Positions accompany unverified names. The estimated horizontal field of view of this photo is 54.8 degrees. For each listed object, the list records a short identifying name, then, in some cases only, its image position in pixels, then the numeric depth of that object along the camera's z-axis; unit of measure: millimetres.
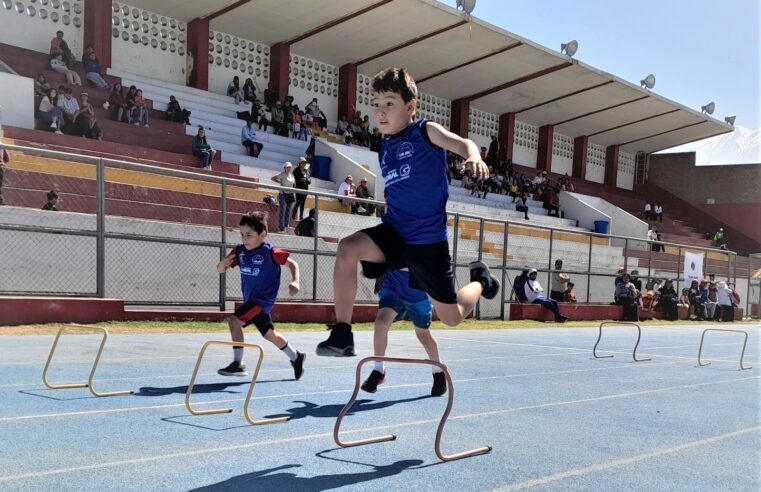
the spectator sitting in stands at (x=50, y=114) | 18562
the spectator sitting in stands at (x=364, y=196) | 17766
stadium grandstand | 13180
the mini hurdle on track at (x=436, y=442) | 4316
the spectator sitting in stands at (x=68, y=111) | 19047
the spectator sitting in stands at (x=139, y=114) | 22047
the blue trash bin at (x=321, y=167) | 25516
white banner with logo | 28359
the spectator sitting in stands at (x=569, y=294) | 23266
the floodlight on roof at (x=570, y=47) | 36688
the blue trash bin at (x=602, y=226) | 37250
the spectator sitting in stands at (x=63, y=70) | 22297
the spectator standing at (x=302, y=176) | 18594
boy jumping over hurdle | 5184
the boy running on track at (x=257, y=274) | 7434
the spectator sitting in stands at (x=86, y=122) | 19203
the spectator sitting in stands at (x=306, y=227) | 16094
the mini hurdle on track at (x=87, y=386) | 6109
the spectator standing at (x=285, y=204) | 16156
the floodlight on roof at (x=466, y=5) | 31042
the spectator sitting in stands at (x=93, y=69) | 23188
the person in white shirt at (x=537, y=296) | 21156
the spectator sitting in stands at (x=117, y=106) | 21772
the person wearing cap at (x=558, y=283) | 22612
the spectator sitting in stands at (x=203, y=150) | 20797
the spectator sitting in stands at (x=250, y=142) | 24578
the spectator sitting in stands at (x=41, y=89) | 19256
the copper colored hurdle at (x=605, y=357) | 11669
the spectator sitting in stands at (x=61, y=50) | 22891
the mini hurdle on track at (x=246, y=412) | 5188
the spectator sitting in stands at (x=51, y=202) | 12756
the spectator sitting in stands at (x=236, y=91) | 29030
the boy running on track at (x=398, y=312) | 6586
